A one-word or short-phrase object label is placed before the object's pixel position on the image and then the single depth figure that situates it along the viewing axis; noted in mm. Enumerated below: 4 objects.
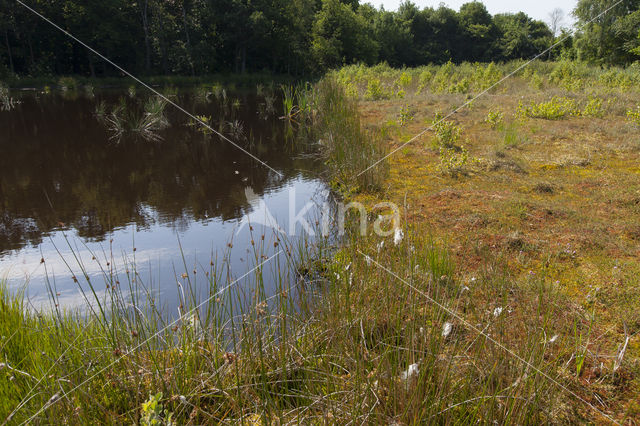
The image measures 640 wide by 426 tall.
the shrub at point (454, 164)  4759
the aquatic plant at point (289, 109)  8734
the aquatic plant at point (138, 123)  7473
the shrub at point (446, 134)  5529
